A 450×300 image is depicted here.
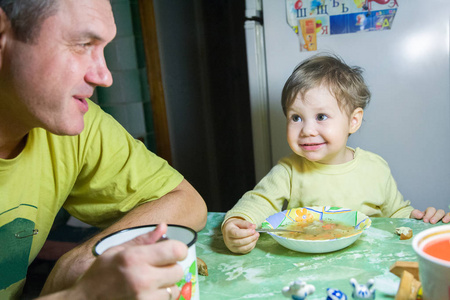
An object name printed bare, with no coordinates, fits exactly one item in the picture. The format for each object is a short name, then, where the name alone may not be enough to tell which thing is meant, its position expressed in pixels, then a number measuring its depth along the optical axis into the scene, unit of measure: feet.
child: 3.95
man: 1.94
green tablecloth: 2.48
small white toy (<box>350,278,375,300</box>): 2.22
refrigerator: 4.93
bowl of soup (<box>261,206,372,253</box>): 2.82
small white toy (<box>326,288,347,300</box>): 2.20
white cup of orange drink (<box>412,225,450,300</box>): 1.73
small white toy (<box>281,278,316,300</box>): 2.29
